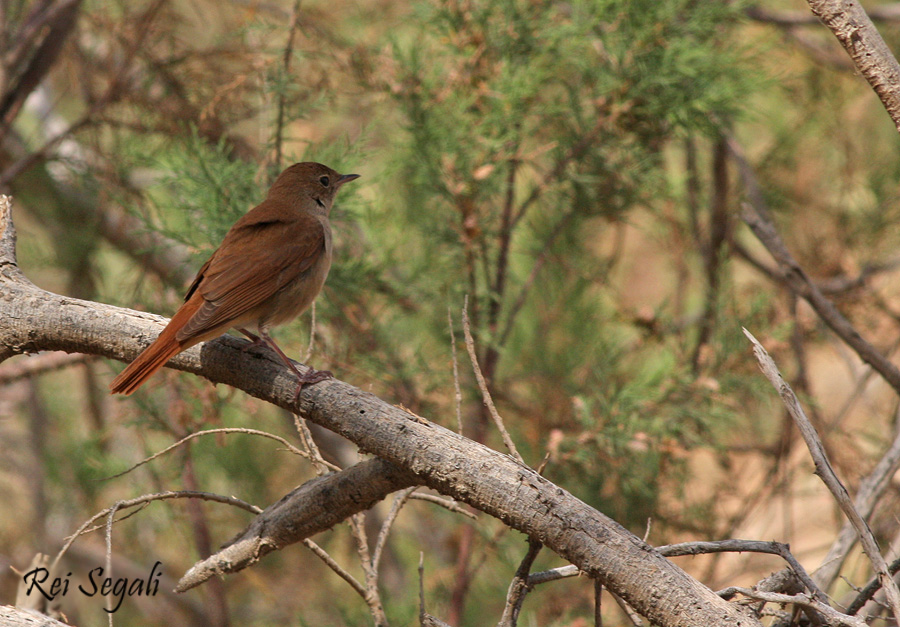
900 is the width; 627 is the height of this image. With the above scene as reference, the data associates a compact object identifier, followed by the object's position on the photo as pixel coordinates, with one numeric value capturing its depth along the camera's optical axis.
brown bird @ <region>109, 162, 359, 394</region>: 5.51
